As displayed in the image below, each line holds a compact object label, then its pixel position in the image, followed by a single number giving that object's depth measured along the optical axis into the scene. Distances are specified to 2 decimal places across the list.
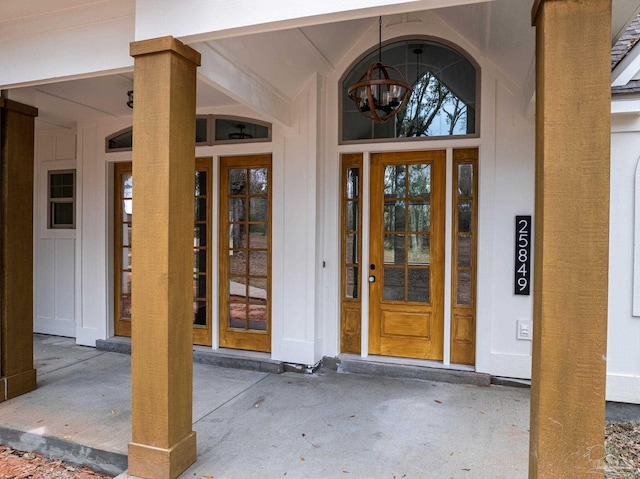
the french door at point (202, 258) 4.76
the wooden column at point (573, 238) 1.74
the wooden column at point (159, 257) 2.42
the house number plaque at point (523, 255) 3.83
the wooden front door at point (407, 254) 4.18
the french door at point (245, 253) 4.57
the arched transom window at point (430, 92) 4.05
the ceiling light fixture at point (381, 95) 3.31
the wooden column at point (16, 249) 3.50
